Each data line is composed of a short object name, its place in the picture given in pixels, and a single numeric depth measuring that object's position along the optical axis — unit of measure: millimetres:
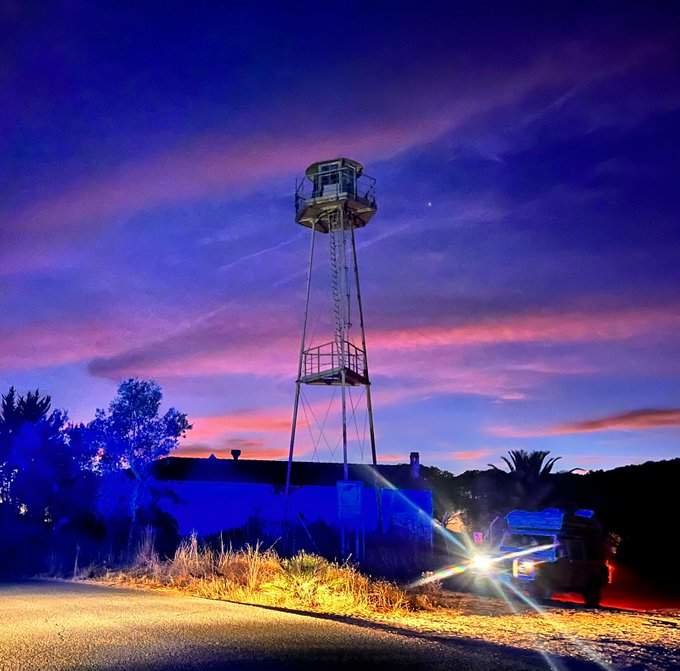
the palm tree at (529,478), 34000
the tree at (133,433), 32094
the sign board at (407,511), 37188
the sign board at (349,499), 29297
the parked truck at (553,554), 18328
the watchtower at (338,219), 31578
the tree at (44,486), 32469
